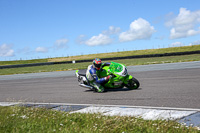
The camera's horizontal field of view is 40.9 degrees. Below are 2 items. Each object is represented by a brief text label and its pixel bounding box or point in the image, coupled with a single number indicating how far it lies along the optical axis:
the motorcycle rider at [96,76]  10.35
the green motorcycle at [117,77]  10.11
